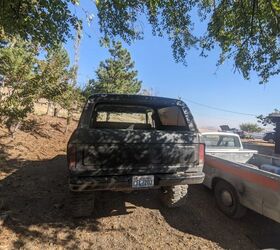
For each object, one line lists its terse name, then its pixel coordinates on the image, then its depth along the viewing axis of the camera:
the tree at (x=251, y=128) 39.47
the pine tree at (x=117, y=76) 17.55
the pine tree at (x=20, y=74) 7.46
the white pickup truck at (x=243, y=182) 3.73
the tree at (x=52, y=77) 8.34
